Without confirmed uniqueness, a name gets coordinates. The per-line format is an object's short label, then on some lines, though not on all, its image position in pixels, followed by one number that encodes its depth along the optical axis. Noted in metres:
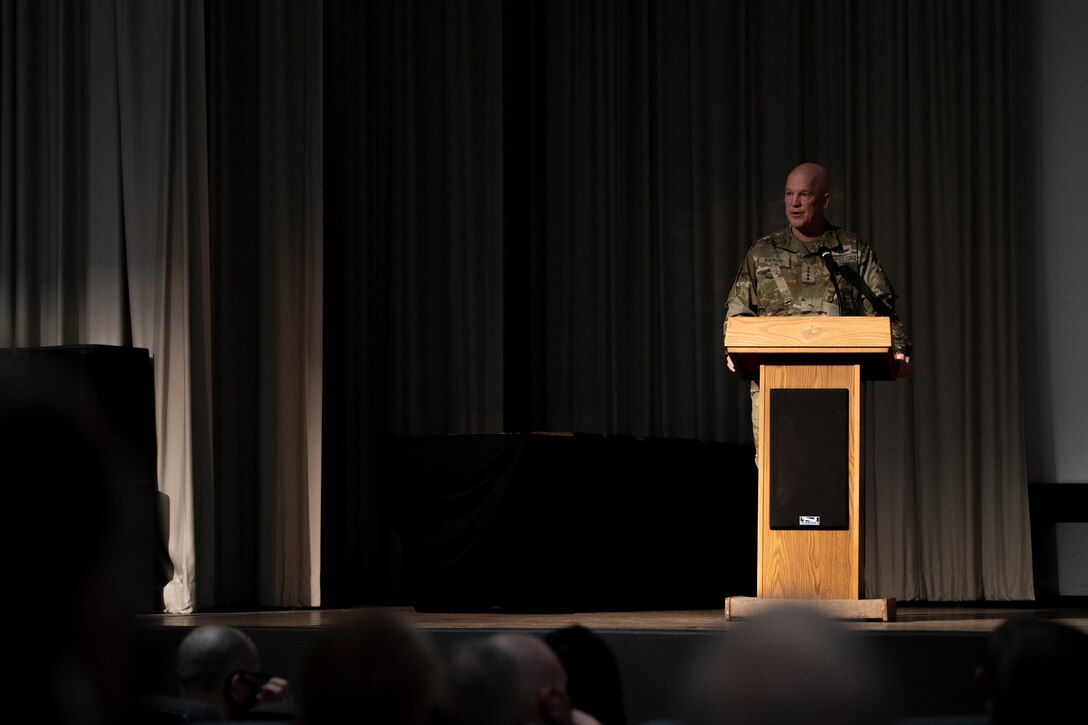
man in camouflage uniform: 9.80
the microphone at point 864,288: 9.52
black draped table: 11.30
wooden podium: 8.76
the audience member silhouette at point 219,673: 4.70
